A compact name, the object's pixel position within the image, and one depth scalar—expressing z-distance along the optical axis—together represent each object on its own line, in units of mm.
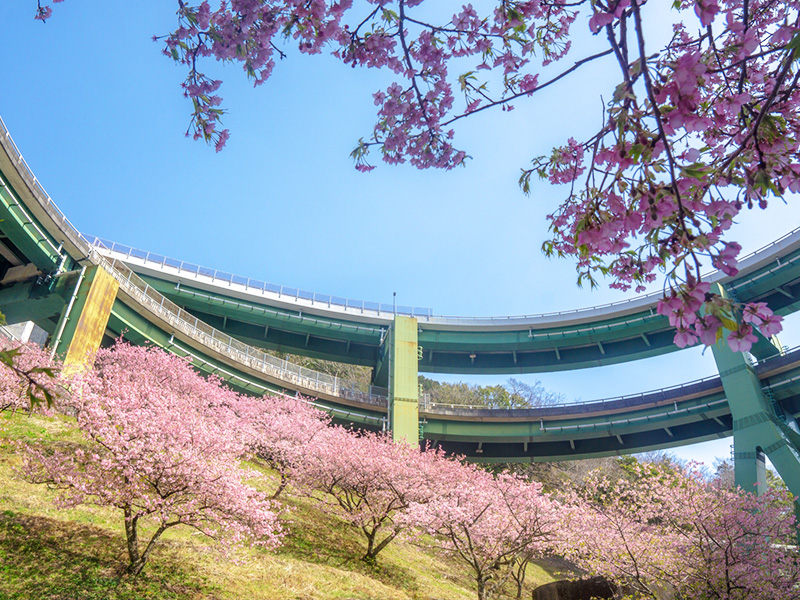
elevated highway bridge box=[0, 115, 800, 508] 21547
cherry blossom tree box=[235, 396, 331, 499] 20922
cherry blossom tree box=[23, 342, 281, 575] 9875
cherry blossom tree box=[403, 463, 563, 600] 14875
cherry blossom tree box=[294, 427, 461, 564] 17203
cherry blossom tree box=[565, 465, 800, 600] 12367
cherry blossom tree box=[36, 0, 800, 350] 2492
